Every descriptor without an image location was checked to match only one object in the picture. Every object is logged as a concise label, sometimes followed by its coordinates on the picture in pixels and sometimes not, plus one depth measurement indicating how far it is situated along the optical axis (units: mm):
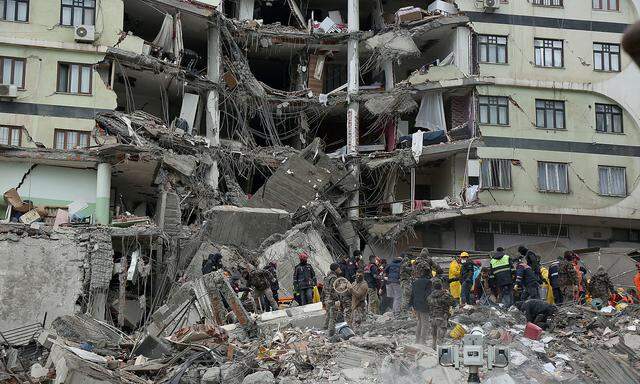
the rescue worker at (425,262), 18816
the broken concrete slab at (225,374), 17312
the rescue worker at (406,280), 20422
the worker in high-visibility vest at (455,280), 22031
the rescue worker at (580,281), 21391
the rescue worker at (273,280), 22812
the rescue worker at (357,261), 22362
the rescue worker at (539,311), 18922
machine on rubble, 11070
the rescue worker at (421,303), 17516
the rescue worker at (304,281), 22219
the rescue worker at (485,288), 21328
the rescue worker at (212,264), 23688
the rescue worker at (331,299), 19328
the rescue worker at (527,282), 19969
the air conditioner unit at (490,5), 36250
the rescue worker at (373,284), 22594
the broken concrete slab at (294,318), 20469
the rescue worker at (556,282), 20703
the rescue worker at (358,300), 19094
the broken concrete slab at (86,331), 22078
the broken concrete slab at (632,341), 17859
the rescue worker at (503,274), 20484
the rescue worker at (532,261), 20516
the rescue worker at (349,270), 22484
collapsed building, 29031
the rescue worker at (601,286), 21484
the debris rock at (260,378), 16688
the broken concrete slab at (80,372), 18141
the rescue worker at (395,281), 21734
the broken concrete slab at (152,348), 19719
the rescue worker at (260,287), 21592
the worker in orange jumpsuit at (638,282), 21700
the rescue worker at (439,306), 16938
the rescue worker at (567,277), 20500
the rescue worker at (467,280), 21328
